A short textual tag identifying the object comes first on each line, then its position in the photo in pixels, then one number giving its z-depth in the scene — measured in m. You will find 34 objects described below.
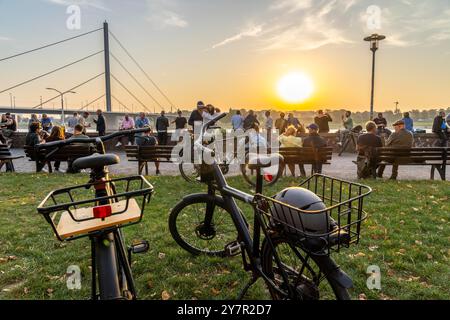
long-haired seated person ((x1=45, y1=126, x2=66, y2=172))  8.74
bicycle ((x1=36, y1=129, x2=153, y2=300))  1.92
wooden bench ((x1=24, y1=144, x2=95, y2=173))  8.73
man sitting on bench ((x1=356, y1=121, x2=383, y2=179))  8.21
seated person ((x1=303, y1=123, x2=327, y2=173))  8.57
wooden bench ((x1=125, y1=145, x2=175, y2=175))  8.98
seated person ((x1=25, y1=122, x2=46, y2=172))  9.79
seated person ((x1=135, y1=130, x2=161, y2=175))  9.76
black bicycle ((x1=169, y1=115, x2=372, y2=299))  2.04
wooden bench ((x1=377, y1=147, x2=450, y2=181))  8.23
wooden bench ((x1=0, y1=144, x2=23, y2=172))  9.23
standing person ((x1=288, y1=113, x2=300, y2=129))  14.96
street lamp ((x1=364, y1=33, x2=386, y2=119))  16.11
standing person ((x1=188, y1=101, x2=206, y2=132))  9.70
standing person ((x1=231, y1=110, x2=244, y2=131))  15.29
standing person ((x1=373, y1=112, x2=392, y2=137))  15.09
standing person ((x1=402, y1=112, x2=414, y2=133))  15.22
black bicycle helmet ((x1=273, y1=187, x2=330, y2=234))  2.03
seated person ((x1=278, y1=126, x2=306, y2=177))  8.75
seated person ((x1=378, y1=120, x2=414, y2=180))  8.55
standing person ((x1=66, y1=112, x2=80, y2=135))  17.78
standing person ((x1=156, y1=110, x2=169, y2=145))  15.60
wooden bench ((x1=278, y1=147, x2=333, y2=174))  8.35
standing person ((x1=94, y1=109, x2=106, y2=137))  16.25
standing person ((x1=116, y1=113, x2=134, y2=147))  17.13
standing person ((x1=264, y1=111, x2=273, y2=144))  16.16
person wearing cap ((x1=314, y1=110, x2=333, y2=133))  15.28
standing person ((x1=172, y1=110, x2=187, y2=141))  15.25
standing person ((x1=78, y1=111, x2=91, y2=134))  17.03
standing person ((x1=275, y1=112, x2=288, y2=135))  15.27
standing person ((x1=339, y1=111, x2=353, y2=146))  15.62
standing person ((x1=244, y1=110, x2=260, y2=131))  14.12
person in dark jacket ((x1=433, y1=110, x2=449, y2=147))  15.30
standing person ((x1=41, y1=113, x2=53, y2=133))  18.34
